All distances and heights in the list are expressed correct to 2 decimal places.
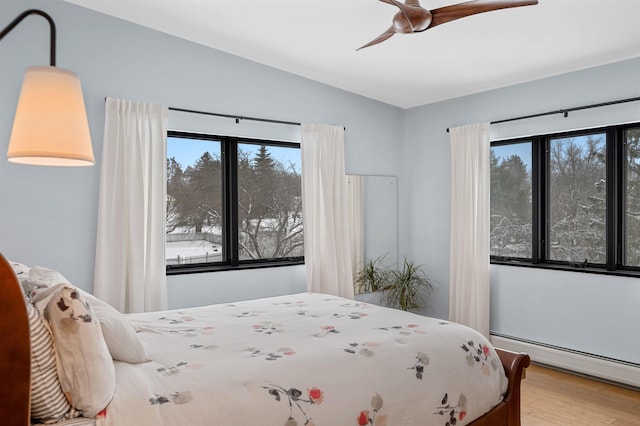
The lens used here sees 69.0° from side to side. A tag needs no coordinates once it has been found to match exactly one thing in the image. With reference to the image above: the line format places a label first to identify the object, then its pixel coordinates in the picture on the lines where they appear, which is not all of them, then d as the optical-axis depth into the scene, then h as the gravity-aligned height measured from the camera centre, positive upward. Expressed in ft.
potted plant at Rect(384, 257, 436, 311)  16.28 -2.63
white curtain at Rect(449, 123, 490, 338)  14.35 -0.40
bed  4.42 -1.90
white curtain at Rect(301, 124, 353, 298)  14.15 +0.06
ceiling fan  7.39 +3.31
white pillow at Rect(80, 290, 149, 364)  5.52 -1.49
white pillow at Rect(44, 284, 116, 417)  4.42 -1.35
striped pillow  4.24 -1.52
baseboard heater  11.50 -3.90
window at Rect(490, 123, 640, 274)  12.12 +0.41
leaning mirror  15.83 -0.16
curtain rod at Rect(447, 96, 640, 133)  11.61 +2.85
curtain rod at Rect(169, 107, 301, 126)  12.13 +2.74
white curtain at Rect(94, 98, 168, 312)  10.85 +0.13
